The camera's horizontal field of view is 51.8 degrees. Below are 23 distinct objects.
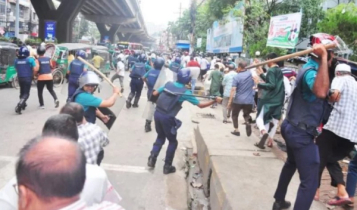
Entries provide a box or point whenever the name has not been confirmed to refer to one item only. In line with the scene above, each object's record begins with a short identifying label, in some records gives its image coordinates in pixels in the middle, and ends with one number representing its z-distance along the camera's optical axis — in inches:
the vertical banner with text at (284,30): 400.7
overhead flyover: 1169.4
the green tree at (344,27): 365.1
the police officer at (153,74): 343.3
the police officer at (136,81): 406.3
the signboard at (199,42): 1430.0
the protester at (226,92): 363.6
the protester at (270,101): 234.1
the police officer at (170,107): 203.3
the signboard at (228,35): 706.2
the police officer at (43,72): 353.4
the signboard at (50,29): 1011.9
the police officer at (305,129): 118.8
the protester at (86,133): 111.9
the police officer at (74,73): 314.7
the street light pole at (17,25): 1021.7
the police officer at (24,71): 339.3
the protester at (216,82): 446.0
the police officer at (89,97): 151.8
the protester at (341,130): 143.9
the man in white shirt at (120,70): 539.8
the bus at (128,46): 1680.5
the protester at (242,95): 281.0
